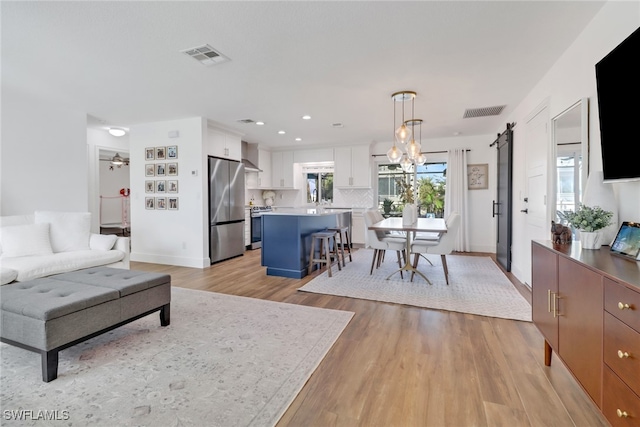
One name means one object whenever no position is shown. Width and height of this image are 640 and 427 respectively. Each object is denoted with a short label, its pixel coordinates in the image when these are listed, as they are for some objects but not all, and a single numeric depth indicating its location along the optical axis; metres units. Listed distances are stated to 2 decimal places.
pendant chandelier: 3.72
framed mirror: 2.29
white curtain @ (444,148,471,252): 6.28
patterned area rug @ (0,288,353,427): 1.51
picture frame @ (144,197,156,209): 5.31
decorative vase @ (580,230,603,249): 1.75
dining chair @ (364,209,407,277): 4.20
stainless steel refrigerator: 5.16
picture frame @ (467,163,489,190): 6.25
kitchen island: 4.28
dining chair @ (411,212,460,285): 3.77
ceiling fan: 6.49
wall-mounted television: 1.50
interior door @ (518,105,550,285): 3.12
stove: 6.75
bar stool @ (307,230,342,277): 4.33
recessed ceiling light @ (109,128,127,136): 5.65
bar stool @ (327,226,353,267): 4.73
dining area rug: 3.06
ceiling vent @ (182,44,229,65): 2.61
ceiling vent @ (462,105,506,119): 4.33
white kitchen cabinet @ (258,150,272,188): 7.31
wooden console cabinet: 1.05
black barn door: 4.44
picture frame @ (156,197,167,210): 5.21
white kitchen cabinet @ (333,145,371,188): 6.86
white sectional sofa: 2.86
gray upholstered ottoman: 1.78
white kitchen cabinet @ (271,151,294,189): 7.59
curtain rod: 6.41
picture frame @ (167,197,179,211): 5.13
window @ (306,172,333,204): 7.81
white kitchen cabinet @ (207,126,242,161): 5.21
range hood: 6.63
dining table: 3.70
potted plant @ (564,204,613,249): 1.75
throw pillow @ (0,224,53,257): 3.09
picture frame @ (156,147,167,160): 5.17
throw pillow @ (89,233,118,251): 3.63
